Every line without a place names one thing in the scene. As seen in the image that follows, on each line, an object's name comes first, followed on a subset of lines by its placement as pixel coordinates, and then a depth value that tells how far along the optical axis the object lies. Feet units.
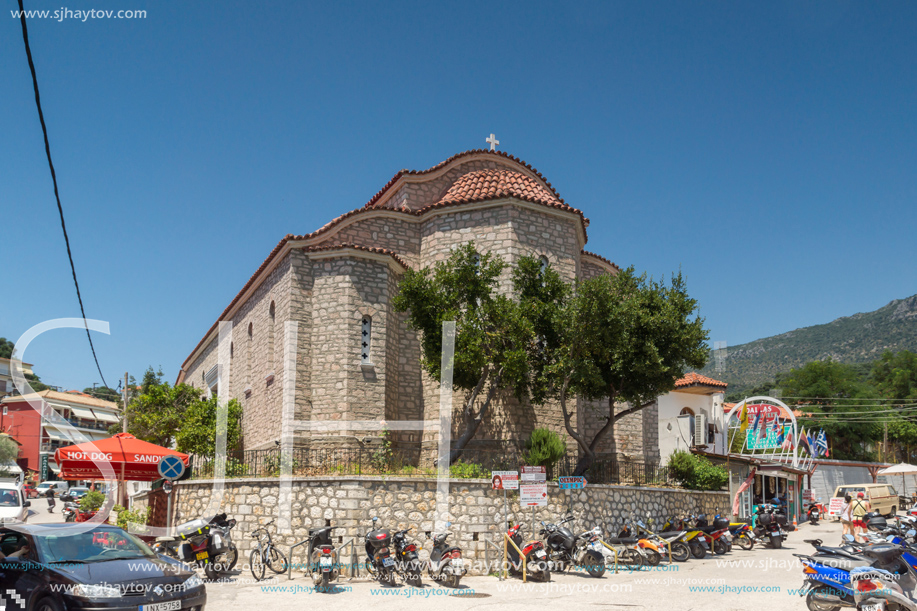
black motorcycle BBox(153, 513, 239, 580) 39.37
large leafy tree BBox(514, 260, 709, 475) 50.57
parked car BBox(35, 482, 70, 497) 147.64
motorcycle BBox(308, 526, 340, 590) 36.86
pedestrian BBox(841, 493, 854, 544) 62.17
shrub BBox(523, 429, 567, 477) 51.03
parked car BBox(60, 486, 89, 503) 127.54
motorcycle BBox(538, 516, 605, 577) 41.73
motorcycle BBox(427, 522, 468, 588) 37.70
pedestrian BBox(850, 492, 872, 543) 61.52
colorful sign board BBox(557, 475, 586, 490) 44.83
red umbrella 42.47
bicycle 40.16
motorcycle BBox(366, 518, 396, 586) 37.99
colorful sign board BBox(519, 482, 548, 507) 42.83
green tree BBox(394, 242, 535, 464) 50.44
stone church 57.77
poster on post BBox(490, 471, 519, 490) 42.37
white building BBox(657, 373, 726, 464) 94.27
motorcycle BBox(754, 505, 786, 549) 60.34
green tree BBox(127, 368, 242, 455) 63.10
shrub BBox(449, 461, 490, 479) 46.65
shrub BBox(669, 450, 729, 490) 62.28
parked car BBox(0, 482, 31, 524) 57.93
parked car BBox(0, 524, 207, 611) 23.35
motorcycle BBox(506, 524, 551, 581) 40.06
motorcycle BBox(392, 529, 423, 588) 37.83
